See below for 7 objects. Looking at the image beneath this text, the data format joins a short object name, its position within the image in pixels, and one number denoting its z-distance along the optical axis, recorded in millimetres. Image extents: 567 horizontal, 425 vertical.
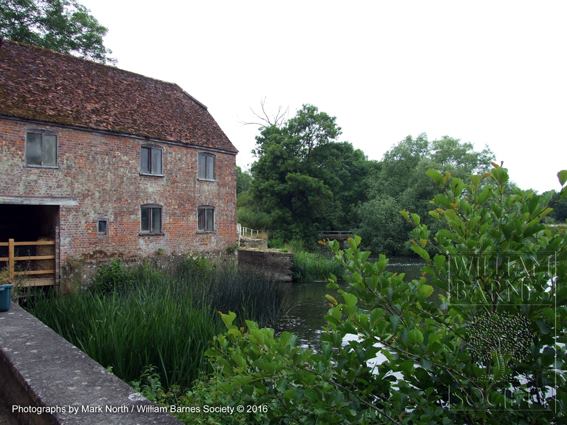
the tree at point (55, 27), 22703
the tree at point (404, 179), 41500
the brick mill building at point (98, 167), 15914
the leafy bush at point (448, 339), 1831
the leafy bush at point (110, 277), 16703
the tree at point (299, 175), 38219
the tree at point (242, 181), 74575
